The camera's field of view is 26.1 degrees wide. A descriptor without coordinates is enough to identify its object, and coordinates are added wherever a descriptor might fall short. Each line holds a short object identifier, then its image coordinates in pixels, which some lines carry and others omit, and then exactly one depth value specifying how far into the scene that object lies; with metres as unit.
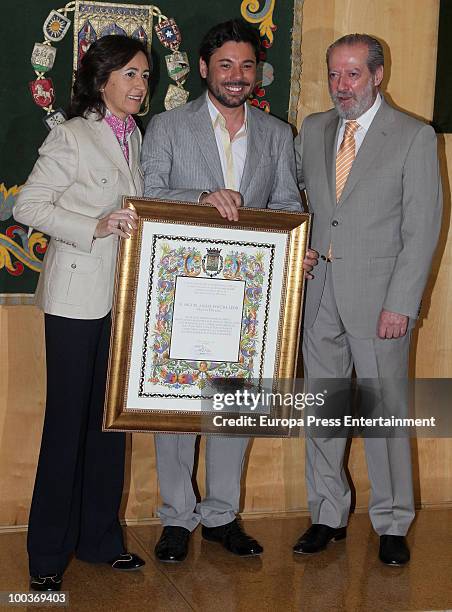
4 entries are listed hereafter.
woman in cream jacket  3.15
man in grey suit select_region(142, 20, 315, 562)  3.43
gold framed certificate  3.25
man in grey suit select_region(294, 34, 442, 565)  3.48
